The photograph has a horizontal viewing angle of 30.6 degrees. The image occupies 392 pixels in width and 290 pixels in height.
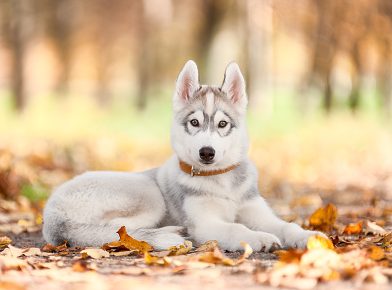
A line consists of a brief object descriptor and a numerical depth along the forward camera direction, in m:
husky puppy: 5.33
